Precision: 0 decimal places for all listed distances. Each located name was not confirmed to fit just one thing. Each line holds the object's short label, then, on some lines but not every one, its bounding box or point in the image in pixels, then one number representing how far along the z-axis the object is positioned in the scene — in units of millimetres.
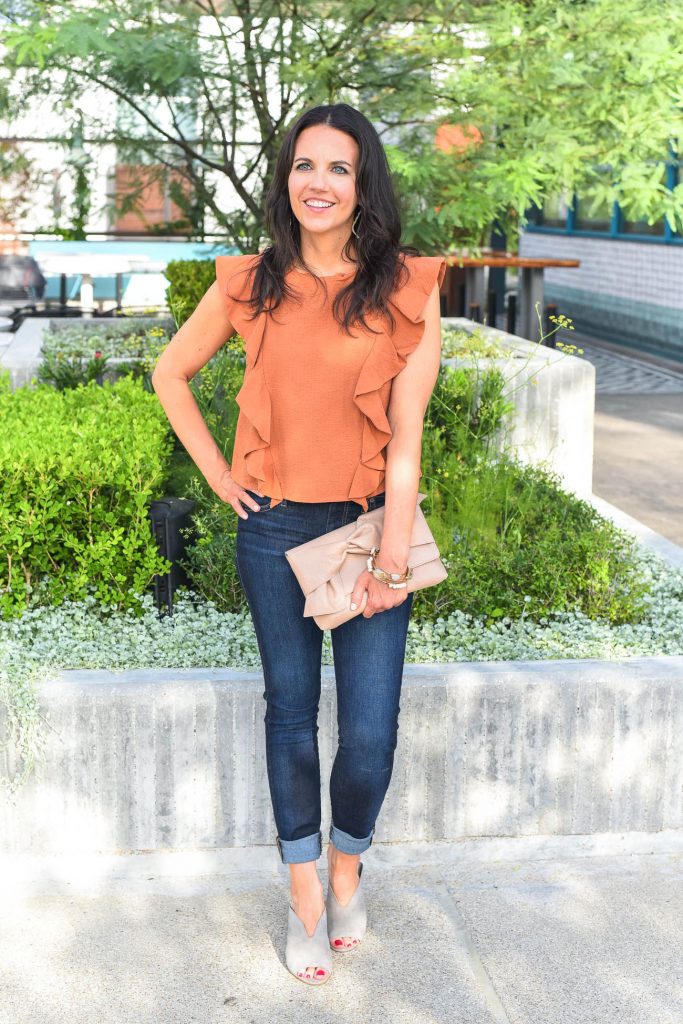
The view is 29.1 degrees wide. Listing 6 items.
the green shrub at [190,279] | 10520
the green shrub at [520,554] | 4410
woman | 2846
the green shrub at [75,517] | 4121
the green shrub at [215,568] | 4379
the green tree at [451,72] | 6426
